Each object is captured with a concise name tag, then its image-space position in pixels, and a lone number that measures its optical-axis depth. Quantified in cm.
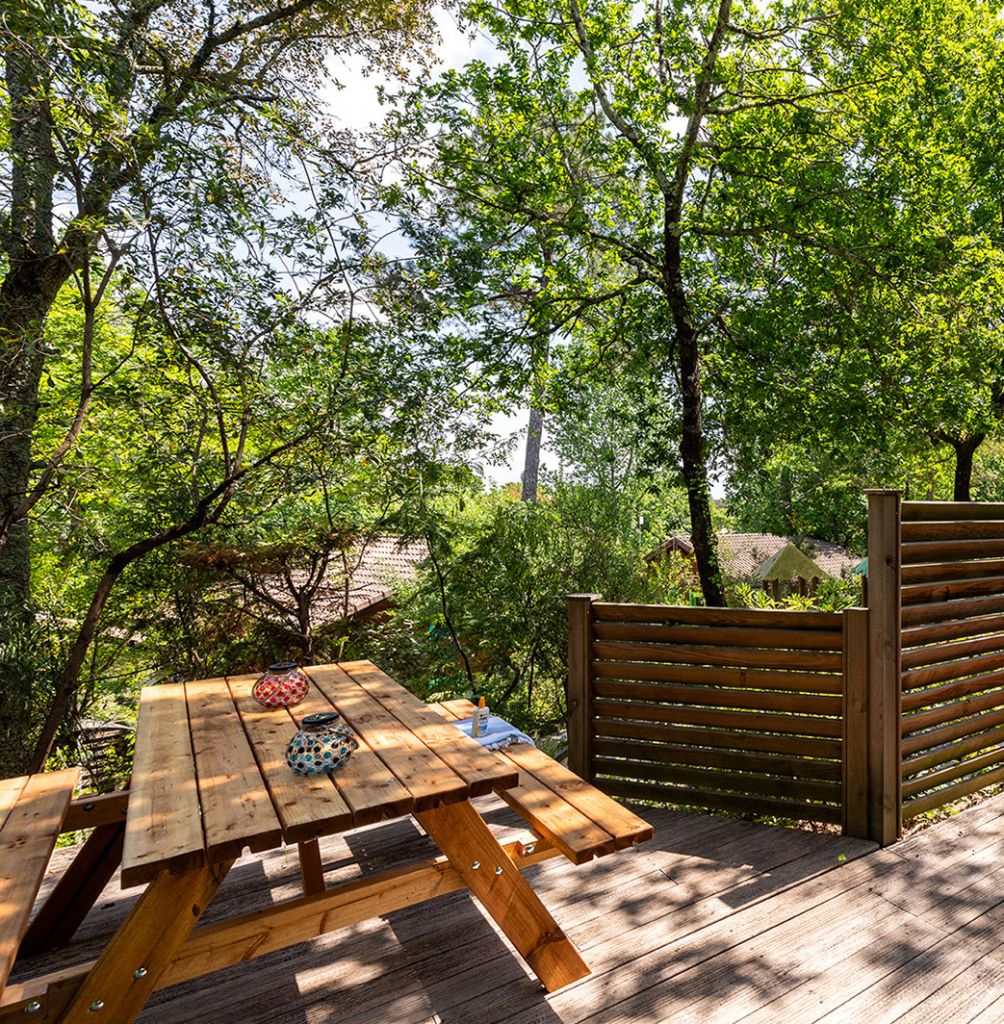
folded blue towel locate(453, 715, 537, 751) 251
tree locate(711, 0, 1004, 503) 476
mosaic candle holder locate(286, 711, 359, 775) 169
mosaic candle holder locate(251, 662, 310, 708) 227
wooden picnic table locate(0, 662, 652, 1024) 136
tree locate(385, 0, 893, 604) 475
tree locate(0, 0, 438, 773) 299
